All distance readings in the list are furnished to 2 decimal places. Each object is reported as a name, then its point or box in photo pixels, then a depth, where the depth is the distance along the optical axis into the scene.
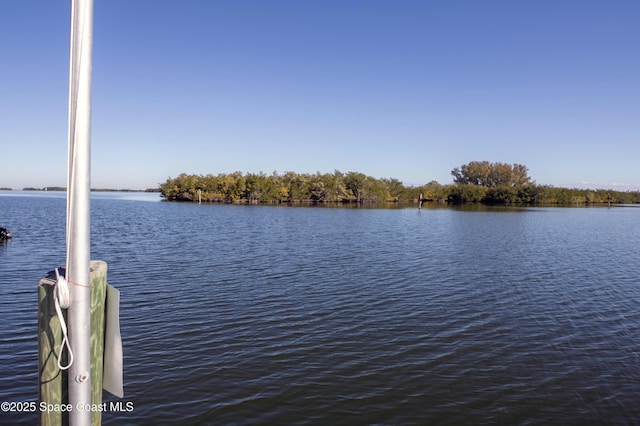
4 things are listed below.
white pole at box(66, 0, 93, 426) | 2.66
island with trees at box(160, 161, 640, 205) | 134.38
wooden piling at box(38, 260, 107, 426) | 3.12
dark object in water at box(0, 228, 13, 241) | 27.42
